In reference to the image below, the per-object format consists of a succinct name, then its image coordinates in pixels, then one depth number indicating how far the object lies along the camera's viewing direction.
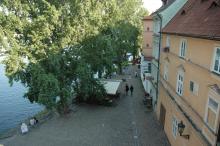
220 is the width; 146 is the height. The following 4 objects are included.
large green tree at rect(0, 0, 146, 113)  20.48
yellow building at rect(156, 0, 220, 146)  10.52
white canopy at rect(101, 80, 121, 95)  27.81
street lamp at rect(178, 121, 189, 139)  13.74
